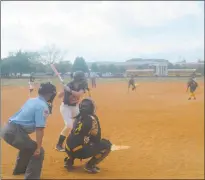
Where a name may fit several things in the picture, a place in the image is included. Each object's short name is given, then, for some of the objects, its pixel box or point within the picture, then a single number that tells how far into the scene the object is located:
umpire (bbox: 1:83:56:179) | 2.48
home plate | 4.24
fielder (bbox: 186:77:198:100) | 11.79
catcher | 3.08
